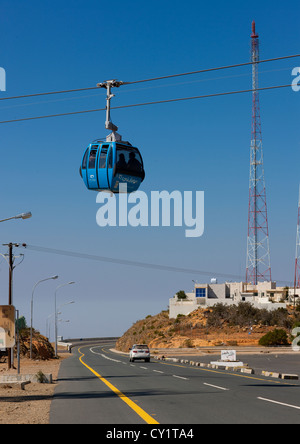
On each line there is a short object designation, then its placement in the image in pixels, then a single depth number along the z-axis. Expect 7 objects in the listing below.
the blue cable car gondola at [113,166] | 18.59
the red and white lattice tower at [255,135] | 91.44
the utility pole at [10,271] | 51.12
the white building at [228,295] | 120.31
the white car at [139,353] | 54.22
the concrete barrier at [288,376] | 30.75
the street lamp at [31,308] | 61.33
